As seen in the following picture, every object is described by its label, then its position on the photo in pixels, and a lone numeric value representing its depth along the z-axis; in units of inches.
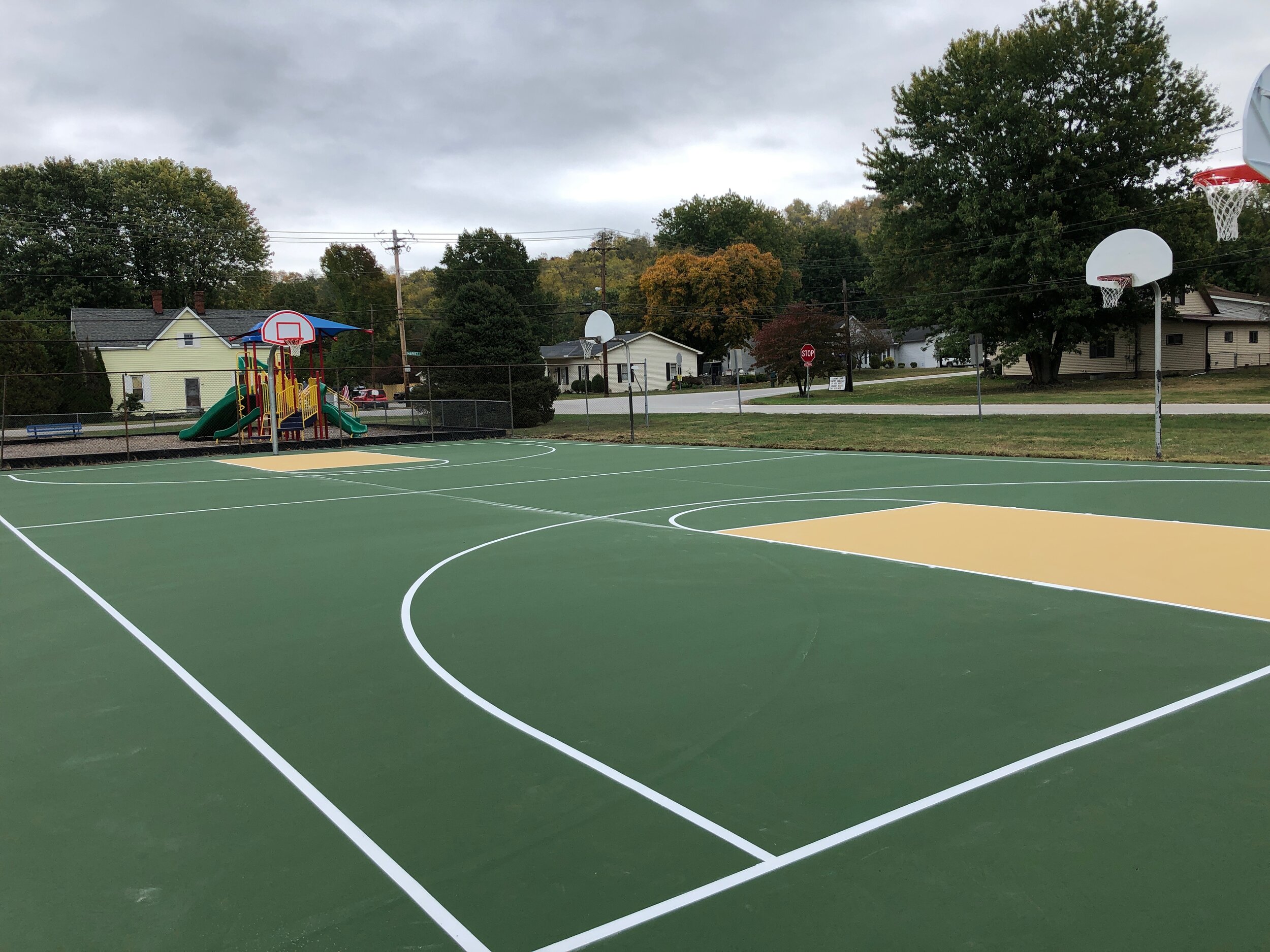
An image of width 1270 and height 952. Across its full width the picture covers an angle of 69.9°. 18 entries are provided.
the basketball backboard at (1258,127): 317.1
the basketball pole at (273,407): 902.4
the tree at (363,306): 2760.8
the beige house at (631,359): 2598.4
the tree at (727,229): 3265.3
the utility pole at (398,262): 1887.3
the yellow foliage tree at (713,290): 2716.5
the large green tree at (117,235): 2192.4
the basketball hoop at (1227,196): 458.0
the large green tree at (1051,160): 1471.5
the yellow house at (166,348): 1935.3
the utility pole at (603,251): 2306.8
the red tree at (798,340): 1740.9
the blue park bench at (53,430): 1128.2
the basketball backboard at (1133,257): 641.0
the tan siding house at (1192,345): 1759.4
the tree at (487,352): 1254.3
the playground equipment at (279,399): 1007.0
